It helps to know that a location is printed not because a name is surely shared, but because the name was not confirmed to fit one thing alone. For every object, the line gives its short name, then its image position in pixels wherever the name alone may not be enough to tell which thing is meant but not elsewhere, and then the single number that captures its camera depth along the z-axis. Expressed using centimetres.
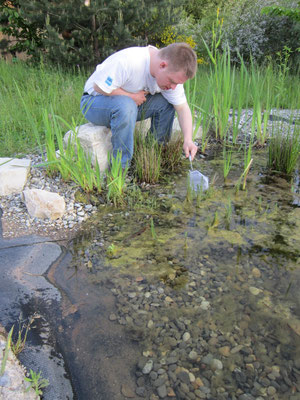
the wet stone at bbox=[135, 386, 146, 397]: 126
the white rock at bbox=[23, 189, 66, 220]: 232
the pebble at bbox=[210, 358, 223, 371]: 136
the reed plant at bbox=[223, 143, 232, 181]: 285
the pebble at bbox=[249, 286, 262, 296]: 174
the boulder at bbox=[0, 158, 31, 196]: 259
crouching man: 234
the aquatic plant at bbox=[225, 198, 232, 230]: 234
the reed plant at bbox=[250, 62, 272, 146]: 311
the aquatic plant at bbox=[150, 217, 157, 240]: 216
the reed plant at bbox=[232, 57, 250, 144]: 302
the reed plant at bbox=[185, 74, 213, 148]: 320
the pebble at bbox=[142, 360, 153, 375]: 134
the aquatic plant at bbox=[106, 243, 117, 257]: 204
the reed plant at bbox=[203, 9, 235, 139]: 317
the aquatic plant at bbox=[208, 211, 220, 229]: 230
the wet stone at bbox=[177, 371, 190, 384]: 132
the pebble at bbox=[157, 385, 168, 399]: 126
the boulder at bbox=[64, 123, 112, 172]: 280
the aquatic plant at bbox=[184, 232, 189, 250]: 209
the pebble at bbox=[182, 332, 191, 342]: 149
